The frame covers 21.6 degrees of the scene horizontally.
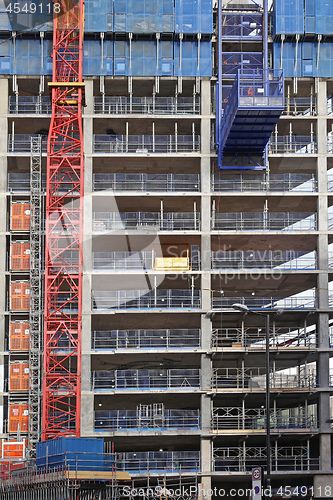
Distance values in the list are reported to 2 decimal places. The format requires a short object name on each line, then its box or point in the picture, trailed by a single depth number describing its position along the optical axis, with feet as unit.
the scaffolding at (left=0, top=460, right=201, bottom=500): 173.17
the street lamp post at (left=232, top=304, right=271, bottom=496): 135.95
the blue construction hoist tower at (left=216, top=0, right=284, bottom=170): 199.11
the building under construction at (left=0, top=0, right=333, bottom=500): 217.97
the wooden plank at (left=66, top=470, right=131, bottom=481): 170.50
